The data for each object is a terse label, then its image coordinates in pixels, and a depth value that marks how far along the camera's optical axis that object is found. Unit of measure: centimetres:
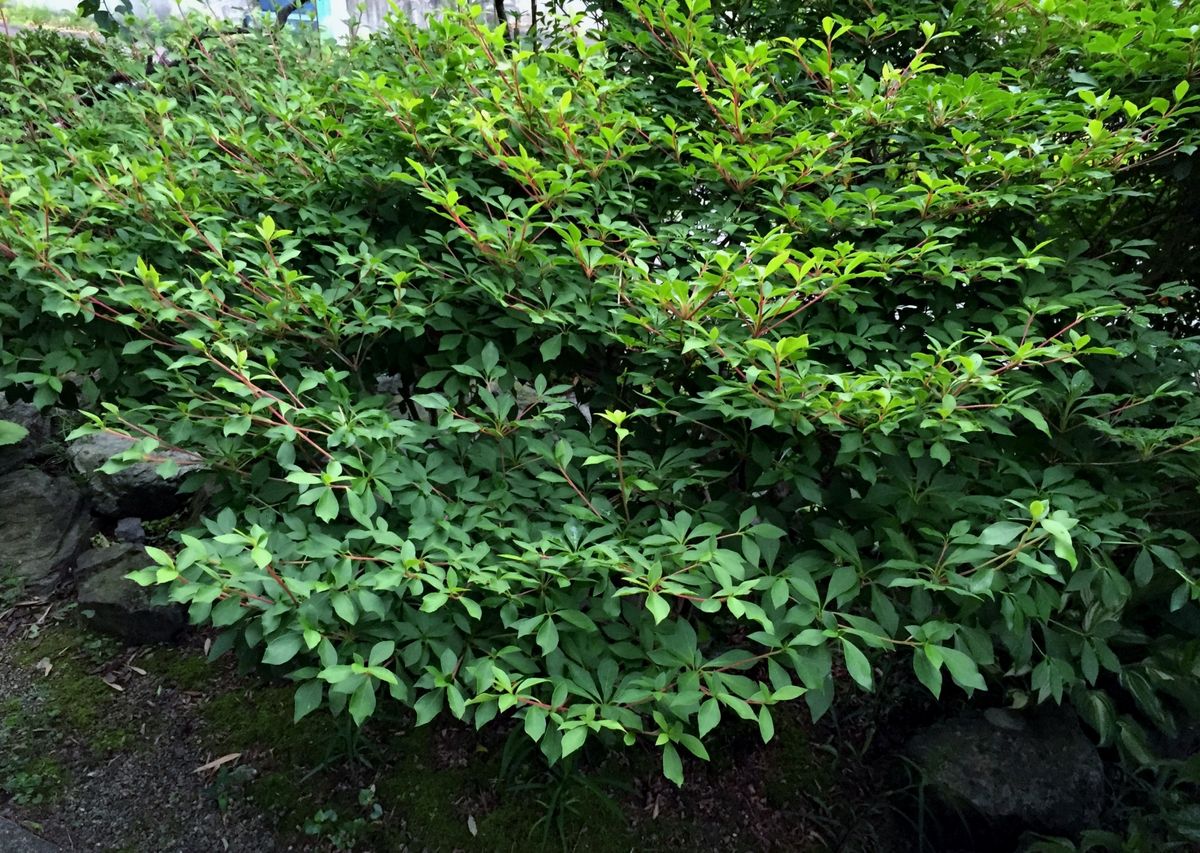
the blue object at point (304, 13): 358
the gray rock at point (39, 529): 313
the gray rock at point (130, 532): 337
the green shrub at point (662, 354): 161
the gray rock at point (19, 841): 213
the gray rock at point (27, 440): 341
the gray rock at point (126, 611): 288
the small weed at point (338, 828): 228
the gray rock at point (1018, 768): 242
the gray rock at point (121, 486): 346
